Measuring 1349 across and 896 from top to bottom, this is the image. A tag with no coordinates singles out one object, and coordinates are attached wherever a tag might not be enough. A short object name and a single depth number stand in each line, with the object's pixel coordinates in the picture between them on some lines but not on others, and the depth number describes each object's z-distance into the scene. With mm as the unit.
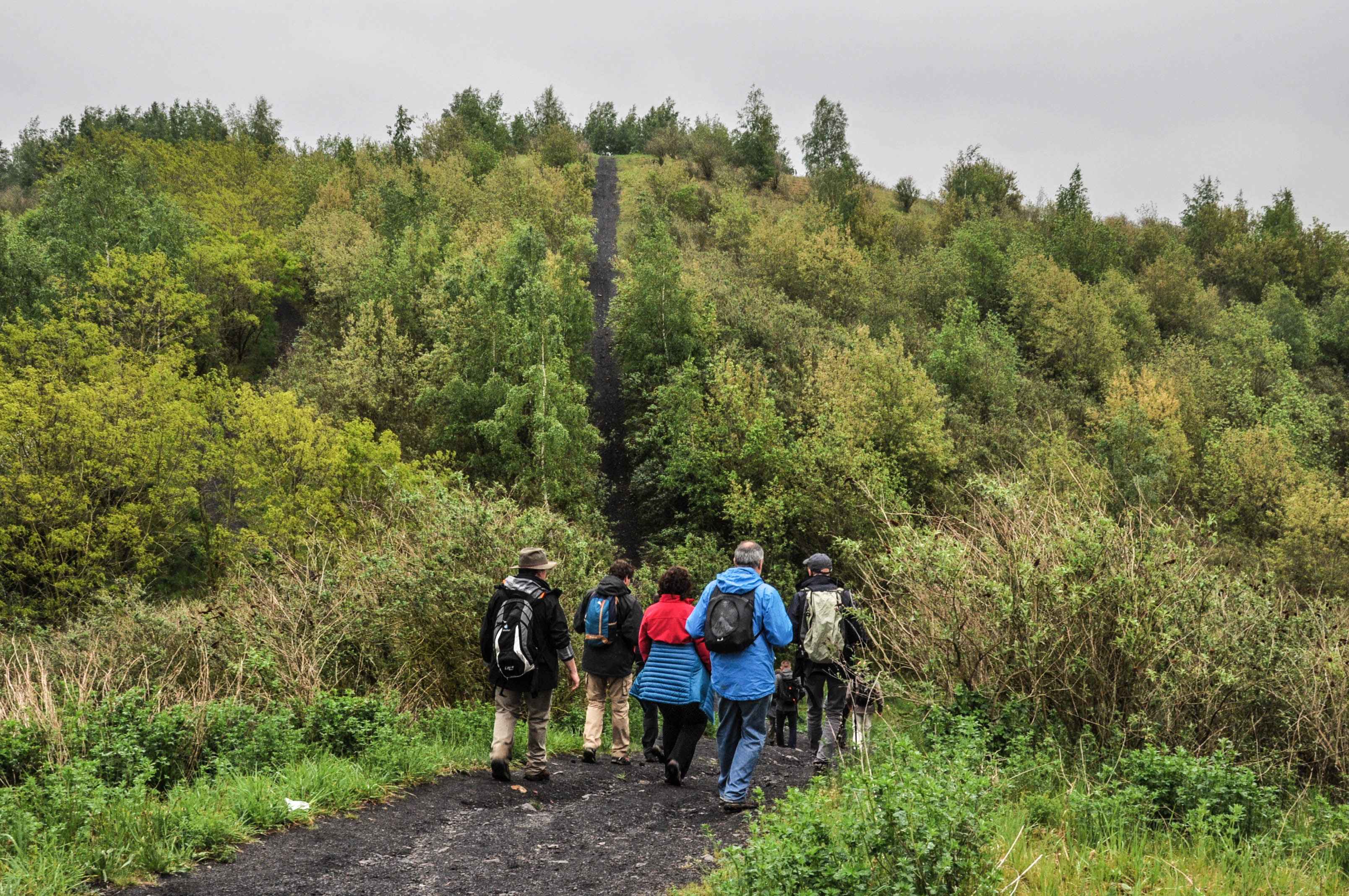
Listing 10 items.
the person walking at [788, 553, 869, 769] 8328
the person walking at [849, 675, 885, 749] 7742
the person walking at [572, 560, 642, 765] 8859
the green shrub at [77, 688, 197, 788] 6668
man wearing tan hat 7750
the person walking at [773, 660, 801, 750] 11703
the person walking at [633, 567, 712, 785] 8164
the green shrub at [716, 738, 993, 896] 4387
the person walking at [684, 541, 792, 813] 7086
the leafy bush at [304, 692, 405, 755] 7945
